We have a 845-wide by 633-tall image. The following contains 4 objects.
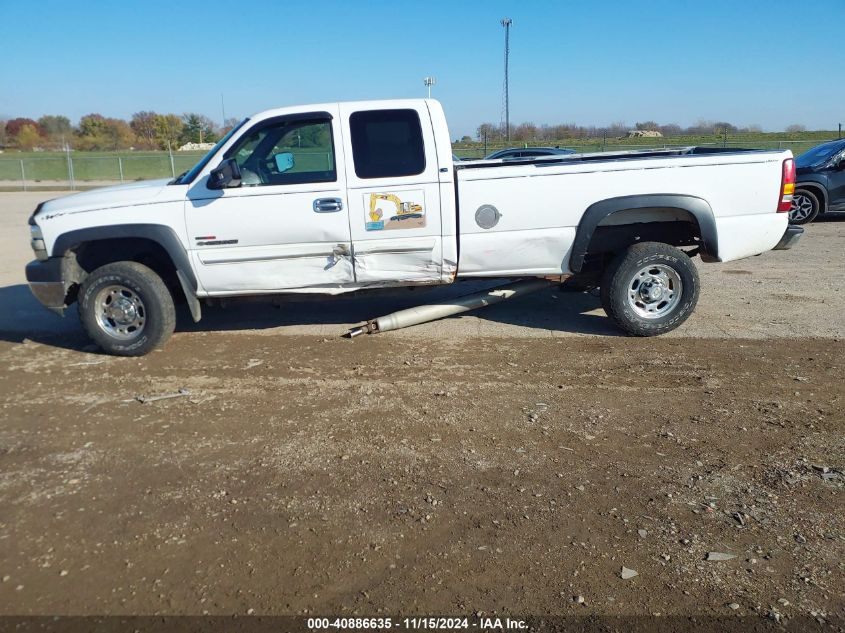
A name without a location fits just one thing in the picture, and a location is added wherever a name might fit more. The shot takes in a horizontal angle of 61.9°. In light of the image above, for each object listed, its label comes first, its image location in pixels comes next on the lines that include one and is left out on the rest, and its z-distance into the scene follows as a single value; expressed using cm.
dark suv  1335
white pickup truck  604
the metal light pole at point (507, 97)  4276
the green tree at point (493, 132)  5035
